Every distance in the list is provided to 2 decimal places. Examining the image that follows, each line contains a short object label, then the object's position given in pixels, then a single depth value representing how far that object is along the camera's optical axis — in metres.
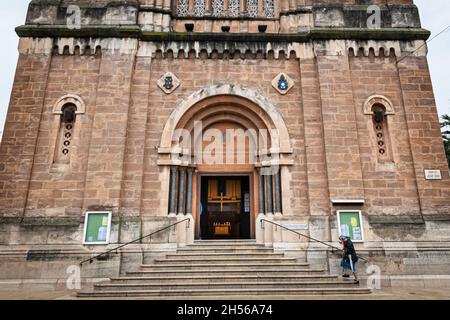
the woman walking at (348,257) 8.53
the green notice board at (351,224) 9.69
